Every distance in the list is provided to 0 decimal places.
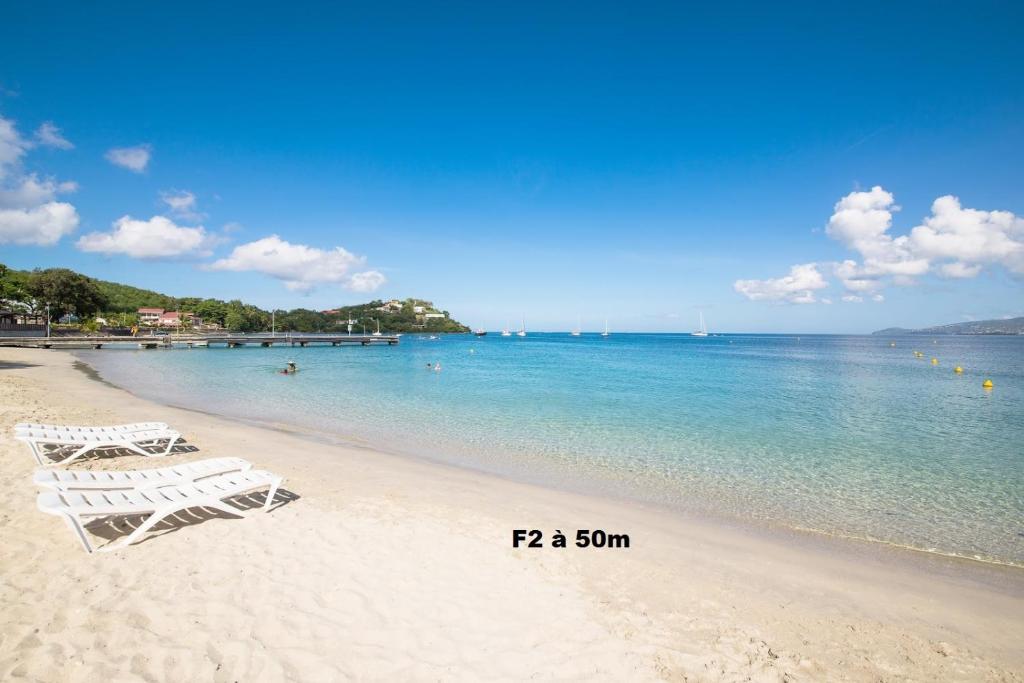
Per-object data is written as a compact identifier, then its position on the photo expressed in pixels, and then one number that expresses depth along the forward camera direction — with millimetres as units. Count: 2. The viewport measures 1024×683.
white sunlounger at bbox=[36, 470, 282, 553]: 5004
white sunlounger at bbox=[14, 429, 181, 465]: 8594
